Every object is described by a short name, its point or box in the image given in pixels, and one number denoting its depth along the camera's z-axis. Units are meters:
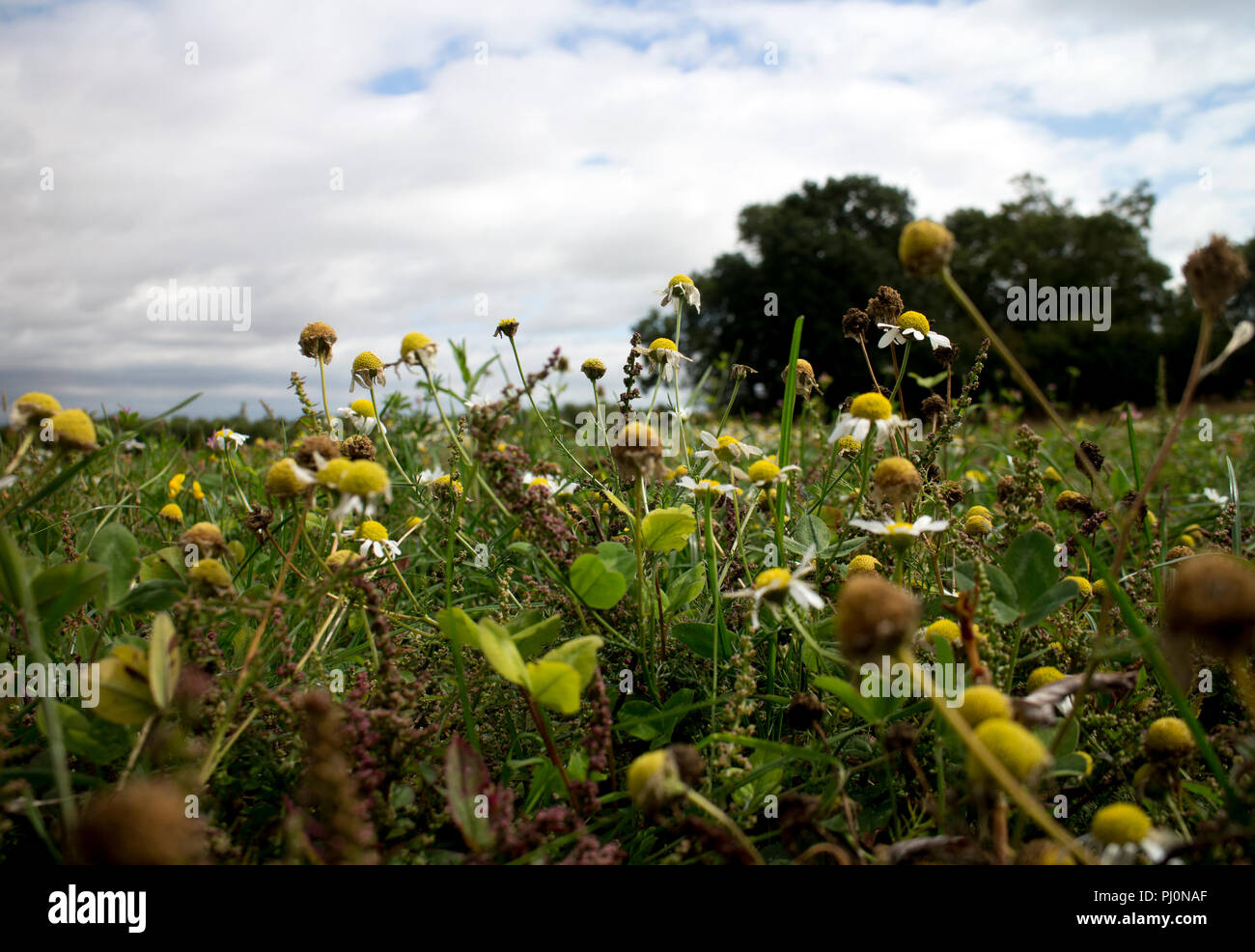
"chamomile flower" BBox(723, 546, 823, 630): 0.21
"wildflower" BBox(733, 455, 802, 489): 0.25
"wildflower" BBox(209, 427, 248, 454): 0.37
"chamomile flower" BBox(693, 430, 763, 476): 0.28
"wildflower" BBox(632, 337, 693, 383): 0.33
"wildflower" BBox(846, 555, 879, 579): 0.25
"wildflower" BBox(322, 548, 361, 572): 0.25
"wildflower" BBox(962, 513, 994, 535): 0.31
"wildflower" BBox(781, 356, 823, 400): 0.36
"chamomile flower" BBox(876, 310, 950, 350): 0.31
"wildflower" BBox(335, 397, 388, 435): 0.33
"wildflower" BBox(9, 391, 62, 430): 0.21
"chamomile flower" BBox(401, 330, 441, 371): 0.27
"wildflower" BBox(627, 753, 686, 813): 0.17
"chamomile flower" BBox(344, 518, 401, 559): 0.28
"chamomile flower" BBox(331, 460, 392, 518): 0.20
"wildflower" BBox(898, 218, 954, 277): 0.19
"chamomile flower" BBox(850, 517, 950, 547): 0.22
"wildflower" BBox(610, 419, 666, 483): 0.23
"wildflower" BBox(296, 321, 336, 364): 0.32
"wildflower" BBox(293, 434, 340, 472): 0.22
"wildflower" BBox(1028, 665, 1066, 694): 0.22
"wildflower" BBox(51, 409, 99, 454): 0.21
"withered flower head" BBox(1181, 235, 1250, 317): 0.19
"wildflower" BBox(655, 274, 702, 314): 0.33
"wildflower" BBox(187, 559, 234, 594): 0.21
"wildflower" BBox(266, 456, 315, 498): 0.23
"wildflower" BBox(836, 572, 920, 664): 0.16
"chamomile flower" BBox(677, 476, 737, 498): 0.25
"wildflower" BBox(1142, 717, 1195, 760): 0.20
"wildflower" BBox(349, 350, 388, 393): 0.33
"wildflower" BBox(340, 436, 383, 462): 0.26
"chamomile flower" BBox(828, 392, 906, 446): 0.26
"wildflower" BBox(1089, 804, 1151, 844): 0.17
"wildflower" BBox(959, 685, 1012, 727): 0.17
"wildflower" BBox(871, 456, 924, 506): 0.23
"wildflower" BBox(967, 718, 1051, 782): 0.16
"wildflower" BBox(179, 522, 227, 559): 0.23
